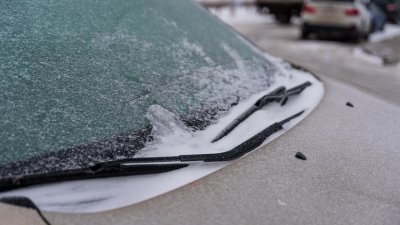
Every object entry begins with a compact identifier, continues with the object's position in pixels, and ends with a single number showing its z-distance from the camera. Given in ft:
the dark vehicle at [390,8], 61.45
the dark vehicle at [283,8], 57.57
